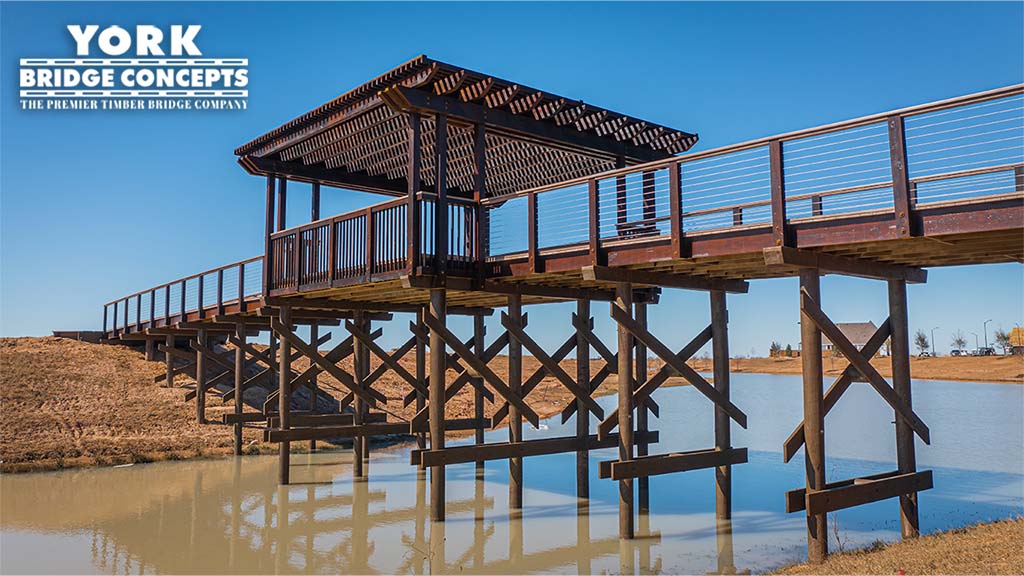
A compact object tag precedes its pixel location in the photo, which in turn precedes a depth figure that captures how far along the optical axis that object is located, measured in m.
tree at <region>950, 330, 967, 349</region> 104.56
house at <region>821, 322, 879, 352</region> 92.88
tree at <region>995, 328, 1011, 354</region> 84.25
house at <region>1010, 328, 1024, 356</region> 73.28
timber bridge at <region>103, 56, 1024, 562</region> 8.86
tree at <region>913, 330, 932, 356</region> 100.81
